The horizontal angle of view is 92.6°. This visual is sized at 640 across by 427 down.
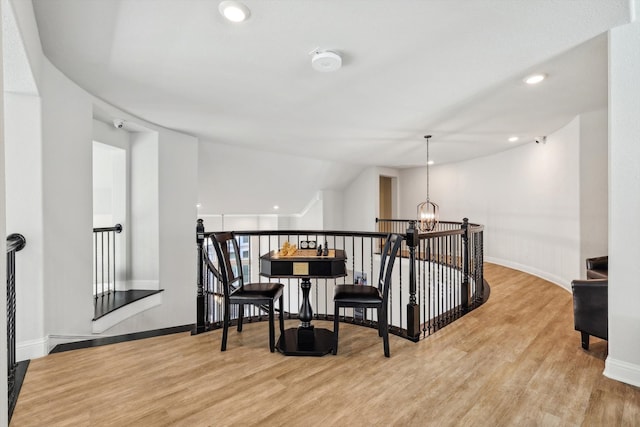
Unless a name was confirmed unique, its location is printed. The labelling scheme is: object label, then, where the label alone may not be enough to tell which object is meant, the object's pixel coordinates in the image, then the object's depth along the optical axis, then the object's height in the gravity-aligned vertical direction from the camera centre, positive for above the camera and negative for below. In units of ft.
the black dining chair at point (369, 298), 8.52 -2.43
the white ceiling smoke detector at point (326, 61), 8.30 +4.20
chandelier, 22.85 -0.75
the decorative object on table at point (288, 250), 9.70 -1.22
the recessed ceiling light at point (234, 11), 6.44 +4.38
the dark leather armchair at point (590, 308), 8.39 -2.72
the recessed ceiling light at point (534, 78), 10.12 +4.52
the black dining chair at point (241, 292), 8.85 -2.39
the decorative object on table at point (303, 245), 10.63 -1.19
